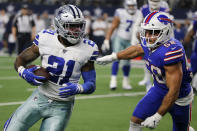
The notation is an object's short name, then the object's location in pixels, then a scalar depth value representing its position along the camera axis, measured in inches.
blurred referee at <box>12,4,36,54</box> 959.6
